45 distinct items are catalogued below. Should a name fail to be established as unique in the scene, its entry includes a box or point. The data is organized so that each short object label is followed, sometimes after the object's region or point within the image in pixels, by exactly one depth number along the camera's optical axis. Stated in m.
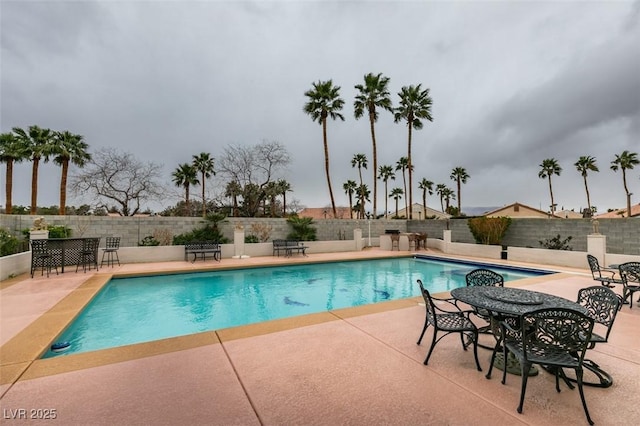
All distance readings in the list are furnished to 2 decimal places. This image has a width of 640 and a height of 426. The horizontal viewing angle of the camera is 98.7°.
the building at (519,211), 31.60
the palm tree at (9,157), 17.17
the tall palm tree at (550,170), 32.00
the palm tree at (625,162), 28.31
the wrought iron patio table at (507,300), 2.58
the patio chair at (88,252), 8.73
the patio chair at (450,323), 2.77
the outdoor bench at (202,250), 10.75
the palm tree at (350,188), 39.62
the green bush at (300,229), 14.80
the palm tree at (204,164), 23.06
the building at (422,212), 40.12
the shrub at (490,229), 12.84
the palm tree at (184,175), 23.44
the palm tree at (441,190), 43.66
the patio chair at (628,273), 4.79
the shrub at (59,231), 9.62
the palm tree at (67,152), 15.98
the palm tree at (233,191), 16.80
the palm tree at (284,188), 17.73
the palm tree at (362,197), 37.51
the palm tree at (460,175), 36.78
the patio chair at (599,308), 2.46
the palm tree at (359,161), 33.66
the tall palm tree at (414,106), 19.59
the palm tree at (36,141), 16.39
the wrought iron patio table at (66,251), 8.22
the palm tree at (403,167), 35.76
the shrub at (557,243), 11.38
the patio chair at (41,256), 7.66
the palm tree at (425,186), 40.25
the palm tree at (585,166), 31.16
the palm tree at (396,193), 41.97
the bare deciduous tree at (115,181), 15.95
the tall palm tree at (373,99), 19.30
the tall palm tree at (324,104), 18.48
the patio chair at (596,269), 5.74
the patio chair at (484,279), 3.92
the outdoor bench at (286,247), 12.38
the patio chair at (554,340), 2.03
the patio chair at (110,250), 9.41
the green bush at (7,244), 7.44
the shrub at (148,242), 11.73
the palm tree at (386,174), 39.34
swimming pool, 4.91
